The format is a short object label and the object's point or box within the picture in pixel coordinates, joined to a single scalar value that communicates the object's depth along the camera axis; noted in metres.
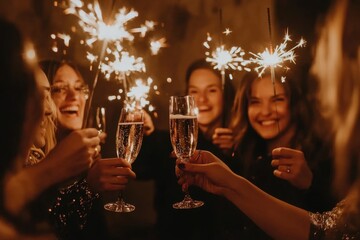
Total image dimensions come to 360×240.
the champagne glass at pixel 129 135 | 1.40
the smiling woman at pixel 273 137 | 2.06
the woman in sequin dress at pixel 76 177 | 1.40
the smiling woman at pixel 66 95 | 1.99
